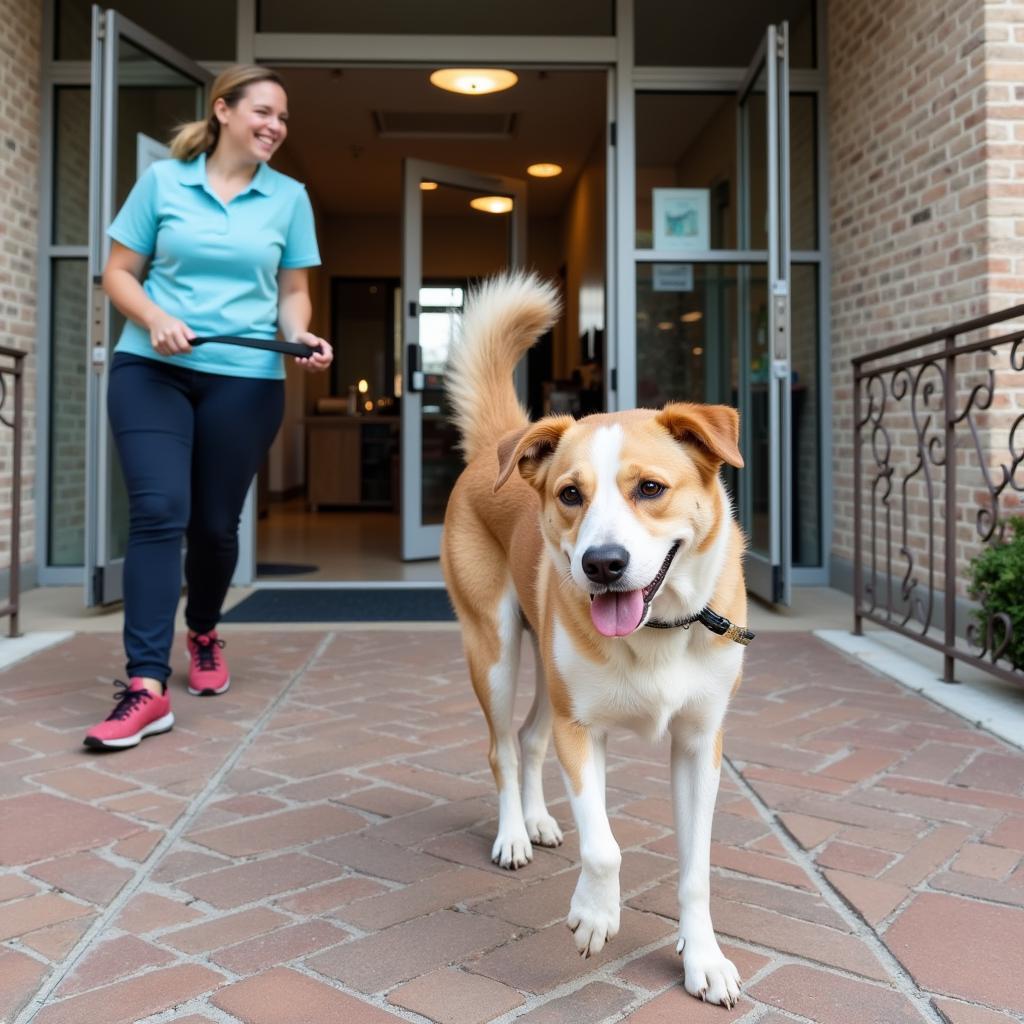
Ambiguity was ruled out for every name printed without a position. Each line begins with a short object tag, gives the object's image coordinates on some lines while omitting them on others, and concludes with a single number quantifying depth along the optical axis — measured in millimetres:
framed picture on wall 6125
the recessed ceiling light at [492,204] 7762
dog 1565
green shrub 3330
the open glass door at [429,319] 7332
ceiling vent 9391
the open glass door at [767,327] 5156
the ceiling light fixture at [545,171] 11133
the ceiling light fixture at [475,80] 7418
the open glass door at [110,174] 4918
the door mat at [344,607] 5109
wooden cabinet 12688
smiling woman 3051
